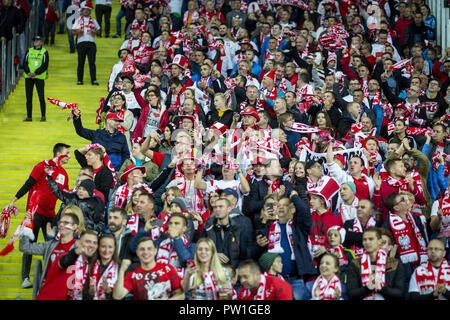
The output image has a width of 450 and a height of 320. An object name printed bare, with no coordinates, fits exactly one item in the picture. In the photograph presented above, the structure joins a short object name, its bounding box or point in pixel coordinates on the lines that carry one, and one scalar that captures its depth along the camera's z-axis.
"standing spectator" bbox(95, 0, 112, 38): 37.91
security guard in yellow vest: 29.22
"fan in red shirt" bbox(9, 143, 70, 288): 20.06
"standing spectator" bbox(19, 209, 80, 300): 16.48
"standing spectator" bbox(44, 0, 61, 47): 36.34
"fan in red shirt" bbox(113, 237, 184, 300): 15.64
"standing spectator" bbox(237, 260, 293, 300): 15.68
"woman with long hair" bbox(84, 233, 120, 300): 16.09
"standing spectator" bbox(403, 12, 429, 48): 36.23
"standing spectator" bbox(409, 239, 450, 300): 16.30
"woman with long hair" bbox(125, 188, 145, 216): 18.66
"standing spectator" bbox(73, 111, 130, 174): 23.25
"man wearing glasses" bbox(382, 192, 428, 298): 18.09
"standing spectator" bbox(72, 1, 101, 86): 32.37
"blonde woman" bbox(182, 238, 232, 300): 15.76
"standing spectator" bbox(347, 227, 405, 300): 16.19
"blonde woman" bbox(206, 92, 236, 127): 25.17
